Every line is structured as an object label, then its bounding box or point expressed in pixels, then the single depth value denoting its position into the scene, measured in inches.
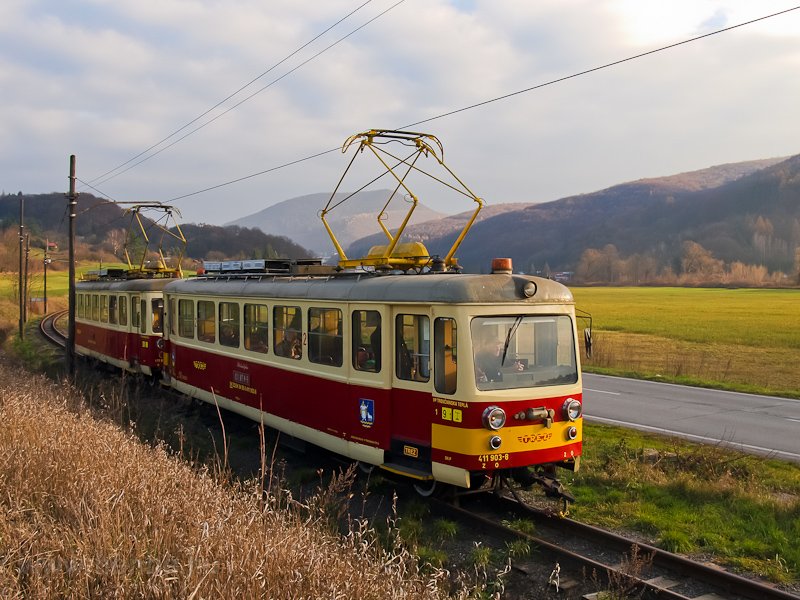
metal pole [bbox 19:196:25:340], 1435.4
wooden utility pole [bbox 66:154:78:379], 777.9
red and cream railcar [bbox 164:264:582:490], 310.5
